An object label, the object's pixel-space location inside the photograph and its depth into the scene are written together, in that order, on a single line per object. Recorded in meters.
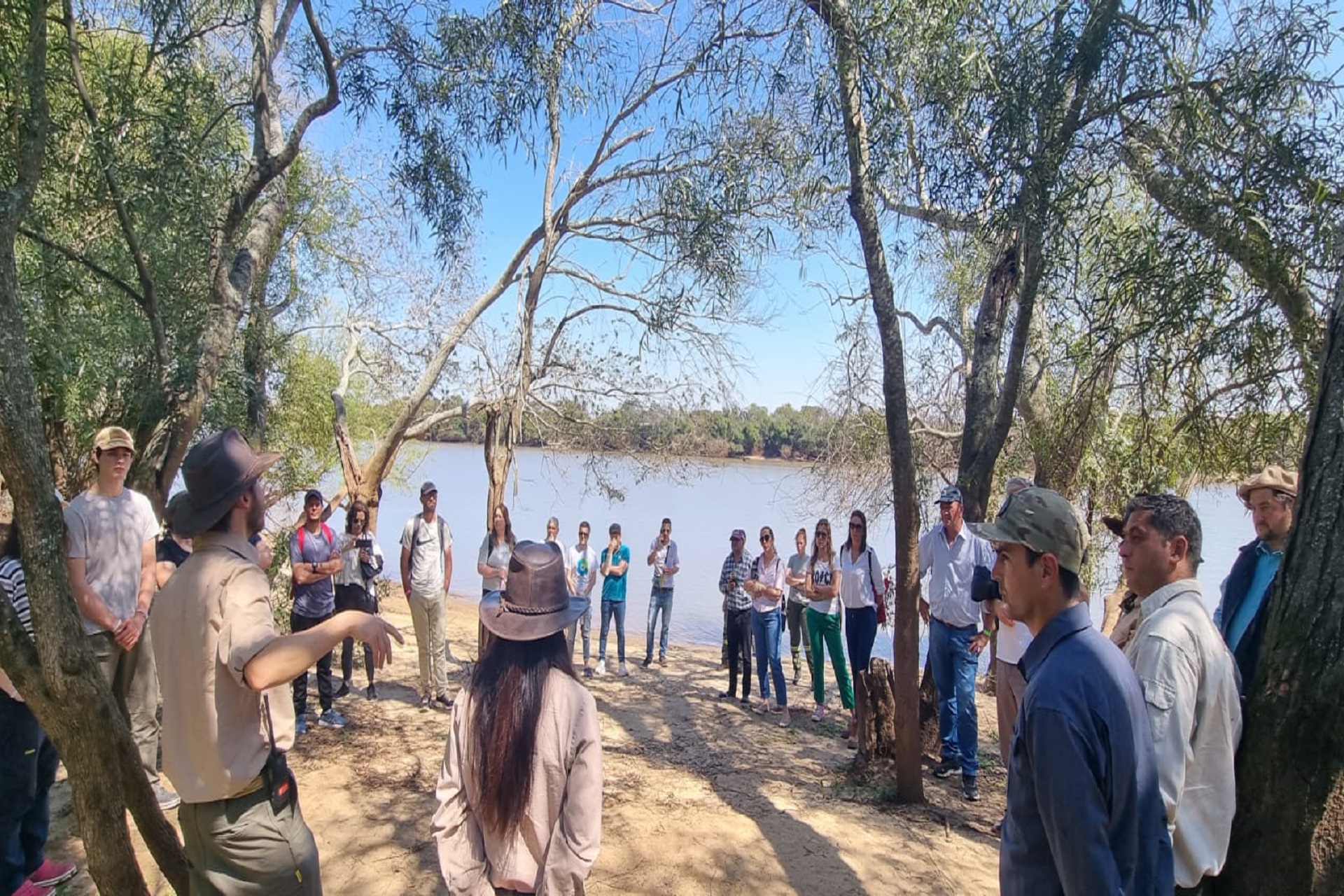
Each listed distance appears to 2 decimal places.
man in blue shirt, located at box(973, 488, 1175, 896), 1.77
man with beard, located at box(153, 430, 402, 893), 2.34
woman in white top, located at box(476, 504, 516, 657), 7.64
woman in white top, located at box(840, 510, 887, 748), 7.36
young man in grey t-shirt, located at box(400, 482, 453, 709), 7.62
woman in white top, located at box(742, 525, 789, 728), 8.46
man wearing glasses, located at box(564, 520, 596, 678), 10.16
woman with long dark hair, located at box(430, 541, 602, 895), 2.21
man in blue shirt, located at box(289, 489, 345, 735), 6.86
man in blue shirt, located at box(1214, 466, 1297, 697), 3.62
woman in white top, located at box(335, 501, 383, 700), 7.44
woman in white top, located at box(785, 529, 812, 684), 8.83
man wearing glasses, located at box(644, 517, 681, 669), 10.30
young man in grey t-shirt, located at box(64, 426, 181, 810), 4.26
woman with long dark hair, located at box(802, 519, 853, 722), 8.16
